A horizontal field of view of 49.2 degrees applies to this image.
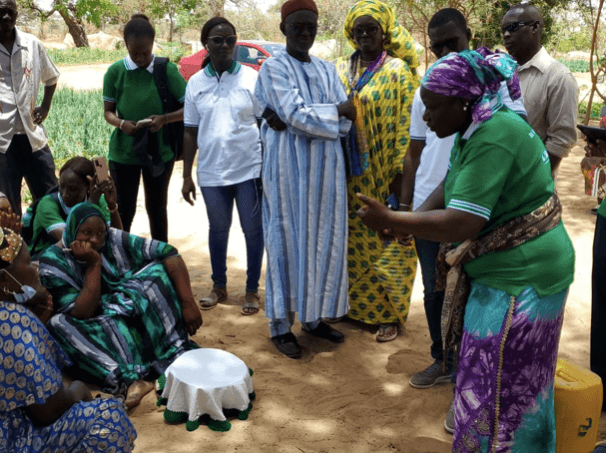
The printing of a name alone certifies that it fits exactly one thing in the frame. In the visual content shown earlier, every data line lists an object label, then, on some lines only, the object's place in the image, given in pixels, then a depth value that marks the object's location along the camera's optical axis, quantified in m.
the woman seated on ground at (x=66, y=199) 4.21
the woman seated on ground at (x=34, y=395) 2.12
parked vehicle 13.04
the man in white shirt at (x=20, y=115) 4.87
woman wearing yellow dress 4.04
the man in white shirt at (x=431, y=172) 3.44
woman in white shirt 4.67
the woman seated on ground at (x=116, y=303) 3.73
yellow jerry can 2.50
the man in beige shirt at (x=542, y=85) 4.05
